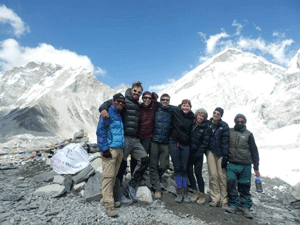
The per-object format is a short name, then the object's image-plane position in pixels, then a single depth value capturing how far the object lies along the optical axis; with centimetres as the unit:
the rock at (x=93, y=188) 519
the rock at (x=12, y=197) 491
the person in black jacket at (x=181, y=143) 554
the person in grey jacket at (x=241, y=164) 531
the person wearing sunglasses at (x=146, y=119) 545
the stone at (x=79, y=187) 579
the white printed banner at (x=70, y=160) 661
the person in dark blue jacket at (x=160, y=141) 559
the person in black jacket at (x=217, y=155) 549
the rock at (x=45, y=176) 659
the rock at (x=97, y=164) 673
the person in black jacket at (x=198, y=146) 561
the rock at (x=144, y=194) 550
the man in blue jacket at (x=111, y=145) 464
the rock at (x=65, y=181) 589
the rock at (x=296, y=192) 824
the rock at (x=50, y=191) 532
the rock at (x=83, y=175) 595
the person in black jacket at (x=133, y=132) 516
